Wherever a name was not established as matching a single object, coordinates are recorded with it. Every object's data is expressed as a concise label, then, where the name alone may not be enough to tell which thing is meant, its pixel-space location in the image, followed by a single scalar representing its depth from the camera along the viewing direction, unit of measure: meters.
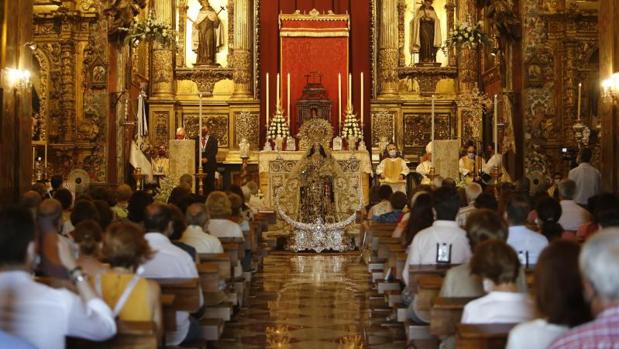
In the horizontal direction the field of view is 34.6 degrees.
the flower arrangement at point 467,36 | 19.42
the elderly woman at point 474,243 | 6.31
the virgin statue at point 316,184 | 18.17
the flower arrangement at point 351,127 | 22.34
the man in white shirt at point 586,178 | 13.46
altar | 19.39
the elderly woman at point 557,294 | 4.12
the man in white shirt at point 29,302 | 4.45
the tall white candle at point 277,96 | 23.20
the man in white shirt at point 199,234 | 8.89
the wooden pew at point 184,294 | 6.43
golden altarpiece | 17.95
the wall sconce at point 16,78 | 13.32
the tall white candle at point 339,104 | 23.36
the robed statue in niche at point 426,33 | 23.67
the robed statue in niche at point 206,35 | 23.83
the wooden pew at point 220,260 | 8.48
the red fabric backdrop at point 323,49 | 23.66
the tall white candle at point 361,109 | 23.53
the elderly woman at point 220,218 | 10.52
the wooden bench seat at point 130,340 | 4.98
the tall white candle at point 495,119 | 15.61
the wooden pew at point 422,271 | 7.50
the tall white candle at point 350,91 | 22.87
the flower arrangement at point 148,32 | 18.93
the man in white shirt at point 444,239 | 7.91
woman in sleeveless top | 5.38
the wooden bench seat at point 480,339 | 4.77
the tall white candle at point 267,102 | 23.05
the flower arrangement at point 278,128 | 21.98
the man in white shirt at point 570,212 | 10.56
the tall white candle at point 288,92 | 22.86
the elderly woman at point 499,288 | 5.18
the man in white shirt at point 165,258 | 7.04
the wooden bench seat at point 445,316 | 5.98
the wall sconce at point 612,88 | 13.55
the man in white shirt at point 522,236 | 7.52
